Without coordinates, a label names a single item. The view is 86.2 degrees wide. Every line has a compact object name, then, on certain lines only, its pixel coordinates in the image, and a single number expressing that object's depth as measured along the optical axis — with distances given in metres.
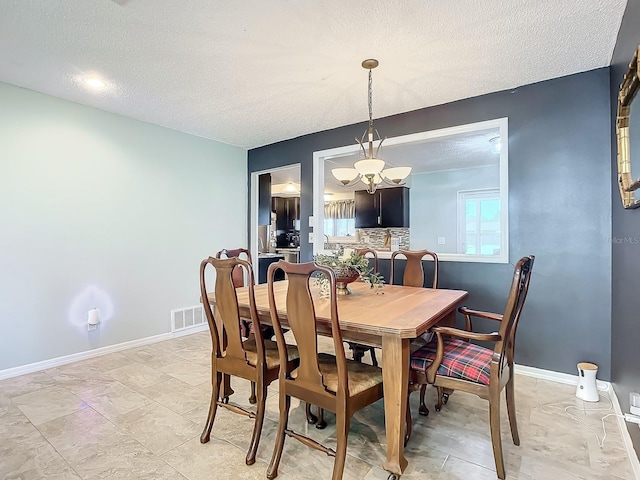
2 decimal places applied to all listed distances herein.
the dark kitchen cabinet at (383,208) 6.27
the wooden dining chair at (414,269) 3.07
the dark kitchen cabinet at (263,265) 5.86
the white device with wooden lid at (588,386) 2.44
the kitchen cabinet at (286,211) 8.16
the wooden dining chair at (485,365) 1.61
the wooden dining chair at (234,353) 1.80
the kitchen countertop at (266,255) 6.07
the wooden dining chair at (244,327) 2.21
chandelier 2.62
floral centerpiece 2.33
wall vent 4.12
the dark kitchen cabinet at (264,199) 5.11
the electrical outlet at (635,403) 1.69
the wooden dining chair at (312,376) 1.53
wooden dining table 1.59
